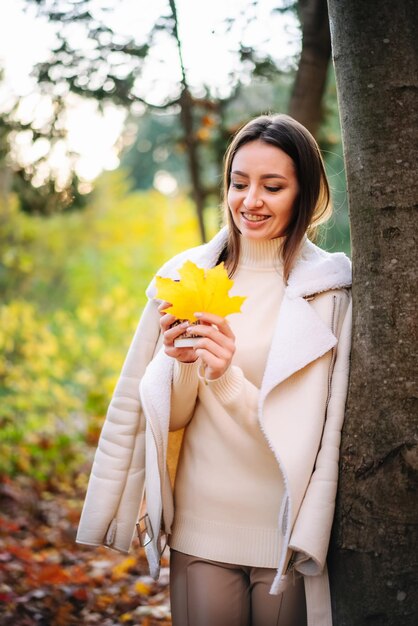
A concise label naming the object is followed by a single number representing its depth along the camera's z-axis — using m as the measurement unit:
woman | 2.05
